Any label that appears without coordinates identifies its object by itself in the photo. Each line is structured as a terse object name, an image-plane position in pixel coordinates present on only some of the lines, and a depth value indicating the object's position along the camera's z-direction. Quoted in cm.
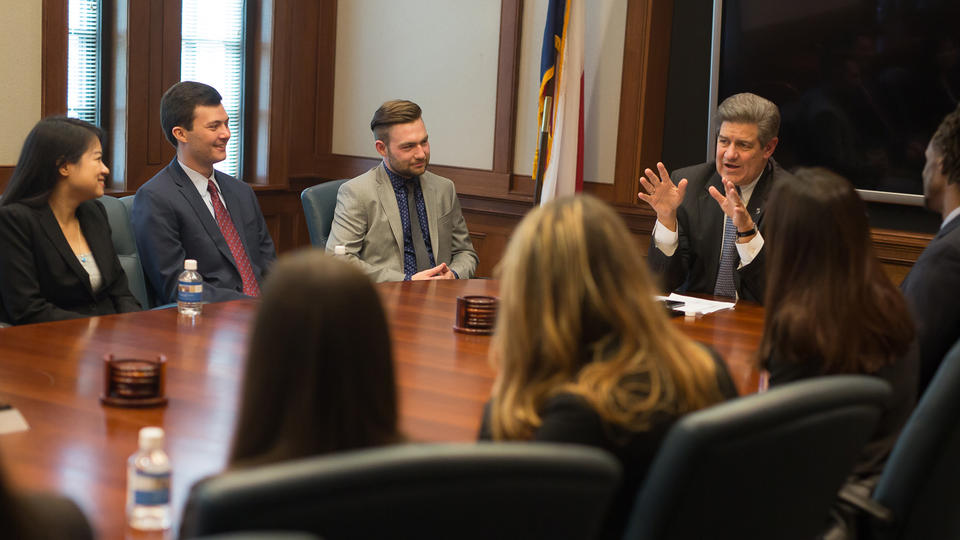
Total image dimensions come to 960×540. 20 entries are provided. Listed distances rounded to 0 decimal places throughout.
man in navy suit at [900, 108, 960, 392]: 269
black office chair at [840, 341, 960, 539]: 189
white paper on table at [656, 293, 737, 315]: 346
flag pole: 561
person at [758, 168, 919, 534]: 210
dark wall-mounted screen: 498
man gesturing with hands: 394
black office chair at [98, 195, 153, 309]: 387
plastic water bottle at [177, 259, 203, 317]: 306
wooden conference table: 179
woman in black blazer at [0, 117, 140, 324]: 332
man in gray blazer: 438
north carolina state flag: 557
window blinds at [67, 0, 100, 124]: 525
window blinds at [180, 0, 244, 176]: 582
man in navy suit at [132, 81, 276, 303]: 386
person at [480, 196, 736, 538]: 157
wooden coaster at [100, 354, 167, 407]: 216
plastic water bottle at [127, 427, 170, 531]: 156
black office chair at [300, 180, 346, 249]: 448
